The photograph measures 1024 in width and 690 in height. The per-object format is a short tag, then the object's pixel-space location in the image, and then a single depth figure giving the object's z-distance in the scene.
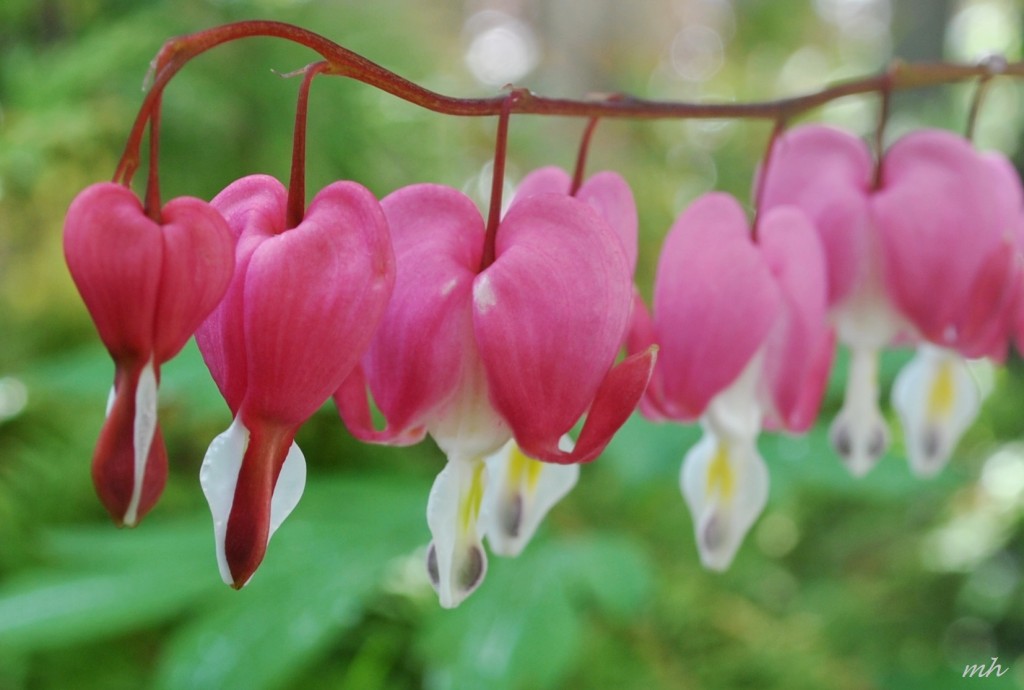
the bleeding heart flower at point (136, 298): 0.24
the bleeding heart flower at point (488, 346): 0.26
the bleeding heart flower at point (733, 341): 0.30
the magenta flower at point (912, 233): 0.32
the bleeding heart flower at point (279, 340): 0.25
